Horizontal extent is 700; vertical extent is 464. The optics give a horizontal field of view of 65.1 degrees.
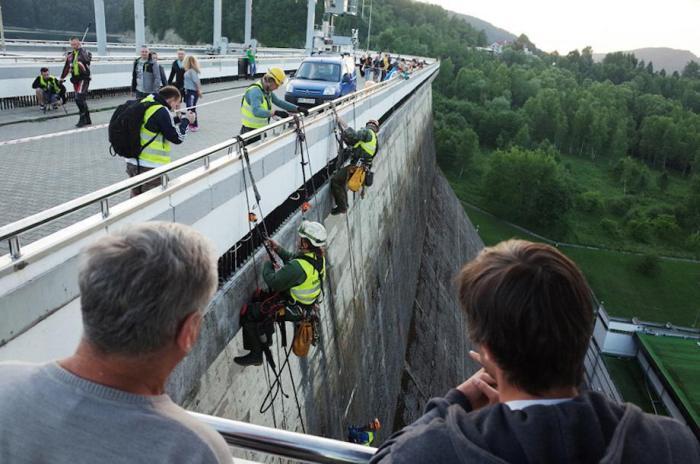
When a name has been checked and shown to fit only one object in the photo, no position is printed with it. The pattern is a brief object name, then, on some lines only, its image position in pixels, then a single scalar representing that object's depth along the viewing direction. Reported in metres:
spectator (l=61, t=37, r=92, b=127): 10.28
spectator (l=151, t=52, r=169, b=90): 9.50
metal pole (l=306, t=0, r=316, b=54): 33.69
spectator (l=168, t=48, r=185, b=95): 11.85
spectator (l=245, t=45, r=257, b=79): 24.16
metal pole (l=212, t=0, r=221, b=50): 24.59
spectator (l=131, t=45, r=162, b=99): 9.52
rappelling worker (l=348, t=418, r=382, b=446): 7.70
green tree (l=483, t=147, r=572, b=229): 54.19
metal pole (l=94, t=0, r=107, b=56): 15.00
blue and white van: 14.27
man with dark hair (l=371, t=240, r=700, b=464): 1.31
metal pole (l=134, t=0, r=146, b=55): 16.71
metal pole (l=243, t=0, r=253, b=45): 28.56
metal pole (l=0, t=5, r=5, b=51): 15.50
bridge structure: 3.02
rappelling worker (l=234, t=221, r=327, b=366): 5.43
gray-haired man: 1.34
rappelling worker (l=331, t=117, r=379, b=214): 9.94
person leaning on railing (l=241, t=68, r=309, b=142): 7.65
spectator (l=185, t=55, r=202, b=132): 10.72
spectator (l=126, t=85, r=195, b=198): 5.25
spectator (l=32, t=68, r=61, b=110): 11.59
